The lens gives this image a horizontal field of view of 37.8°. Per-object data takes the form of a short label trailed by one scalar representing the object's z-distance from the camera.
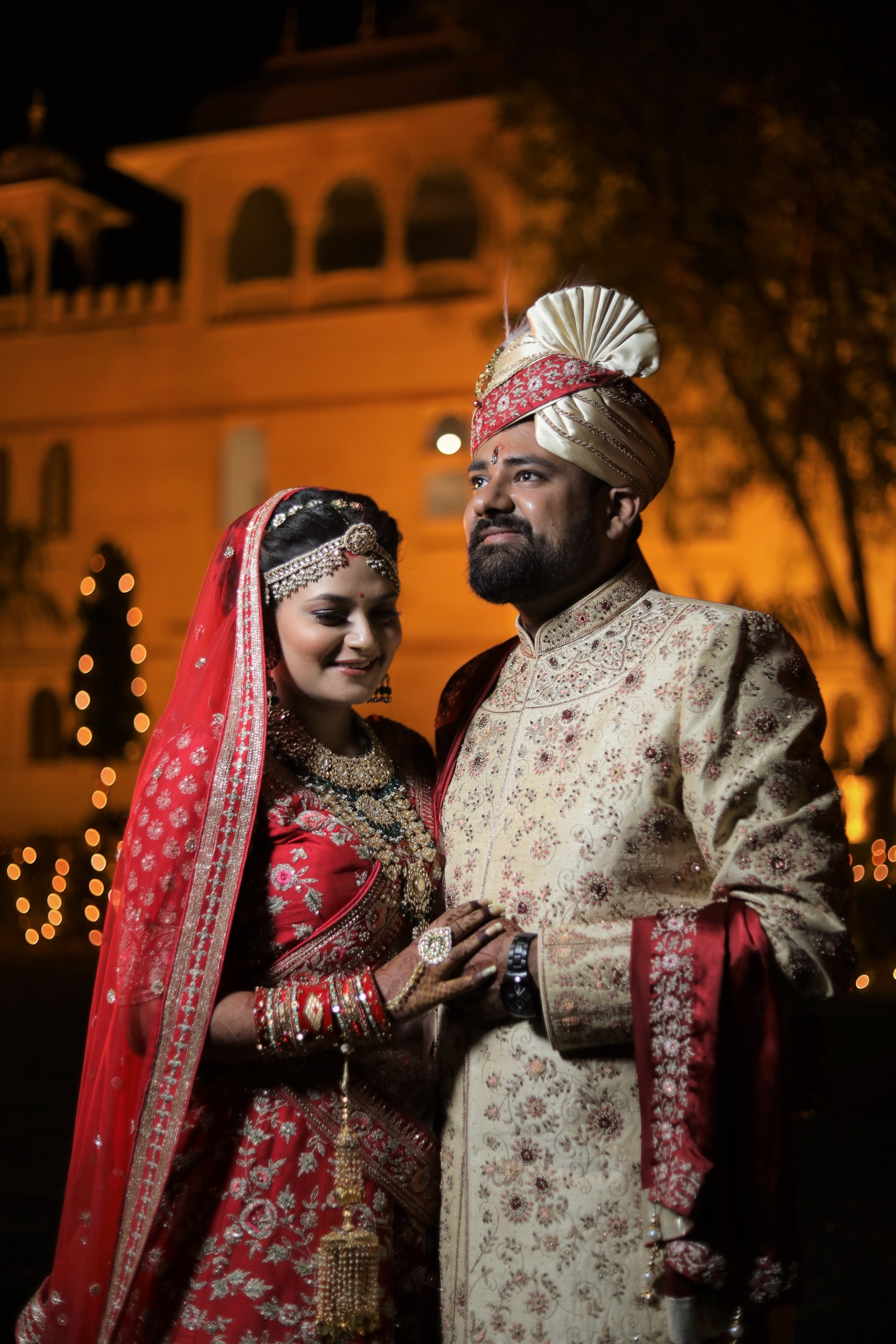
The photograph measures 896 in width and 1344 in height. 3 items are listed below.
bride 1.81
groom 1.62
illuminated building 12.95
